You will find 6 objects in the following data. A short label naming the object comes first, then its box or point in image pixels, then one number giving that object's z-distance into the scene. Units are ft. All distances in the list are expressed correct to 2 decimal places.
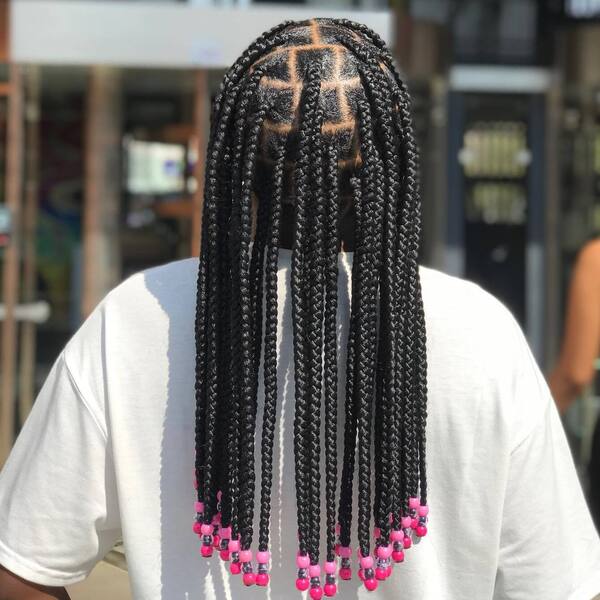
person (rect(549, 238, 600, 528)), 10.91
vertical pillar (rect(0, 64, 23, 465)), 18.29
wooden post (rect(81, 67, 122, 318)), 18.75
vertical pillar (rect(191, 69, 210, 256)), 18.19
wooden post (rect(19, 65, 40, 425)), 18.48
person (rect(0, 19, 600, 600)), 3.77
